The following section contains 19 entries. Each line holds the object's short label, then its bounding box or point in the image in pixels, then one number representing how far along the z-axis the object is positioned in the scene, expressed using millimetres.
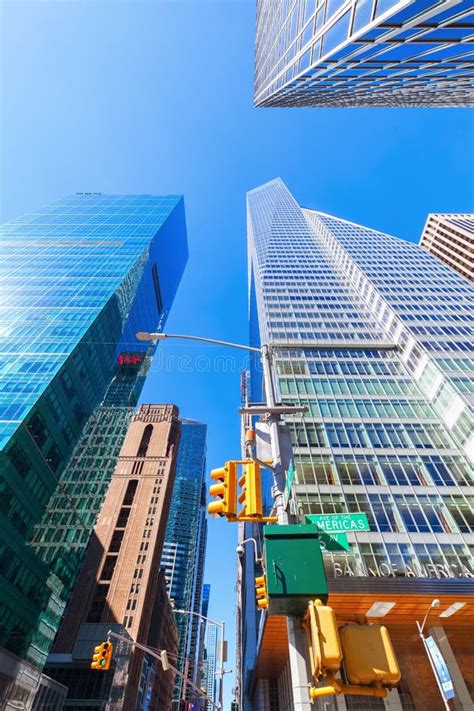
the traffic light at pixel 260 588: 6041
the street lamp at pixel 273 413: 6551
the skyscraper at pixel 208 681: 144600
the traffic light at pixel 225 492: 6199
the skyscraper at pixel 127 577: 66062
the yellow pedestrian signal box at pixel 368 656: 3583
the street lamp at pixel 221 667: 16511
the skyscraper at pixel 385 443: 22484
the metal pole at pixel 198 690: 14887
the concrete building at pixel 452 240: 109250
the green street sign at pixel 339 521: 7309
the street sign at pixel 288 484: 6560
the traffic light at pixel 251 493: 6129
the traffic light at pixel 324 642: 3535
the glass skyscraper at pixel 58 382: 51375
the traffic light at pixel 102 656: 15586
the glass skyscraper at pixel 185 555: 152375
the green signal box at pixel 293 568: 4562
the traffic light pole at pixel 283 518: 4652
